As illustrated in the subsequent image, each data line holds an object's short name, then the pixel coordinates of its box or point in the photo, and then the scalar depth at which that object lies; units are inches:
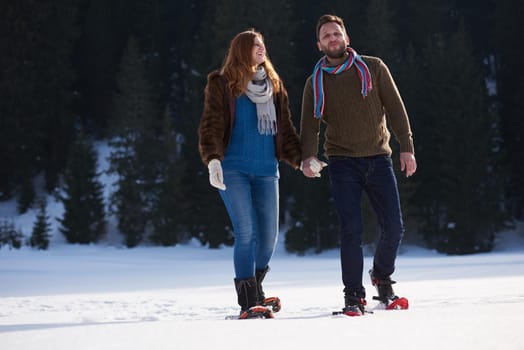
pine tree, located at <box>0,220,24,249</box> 866.1
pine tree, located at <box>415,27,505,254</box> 835.4
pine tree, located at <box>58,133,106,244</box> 905.5
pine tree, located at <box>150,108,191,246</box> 904.9
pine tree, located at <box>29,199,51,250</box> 866.1
